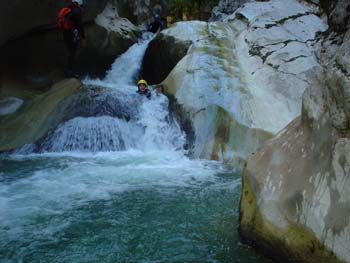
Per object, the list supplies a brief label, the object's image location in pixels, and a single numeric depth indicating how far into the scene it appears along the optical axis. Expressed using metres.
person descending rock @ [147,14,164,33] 17.97
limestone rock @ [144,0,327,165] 8.49
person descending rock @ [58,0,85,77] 10.38
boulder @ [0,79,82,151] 9.17
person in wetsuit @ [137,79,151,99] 10.00
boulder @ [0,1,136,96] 11.73
